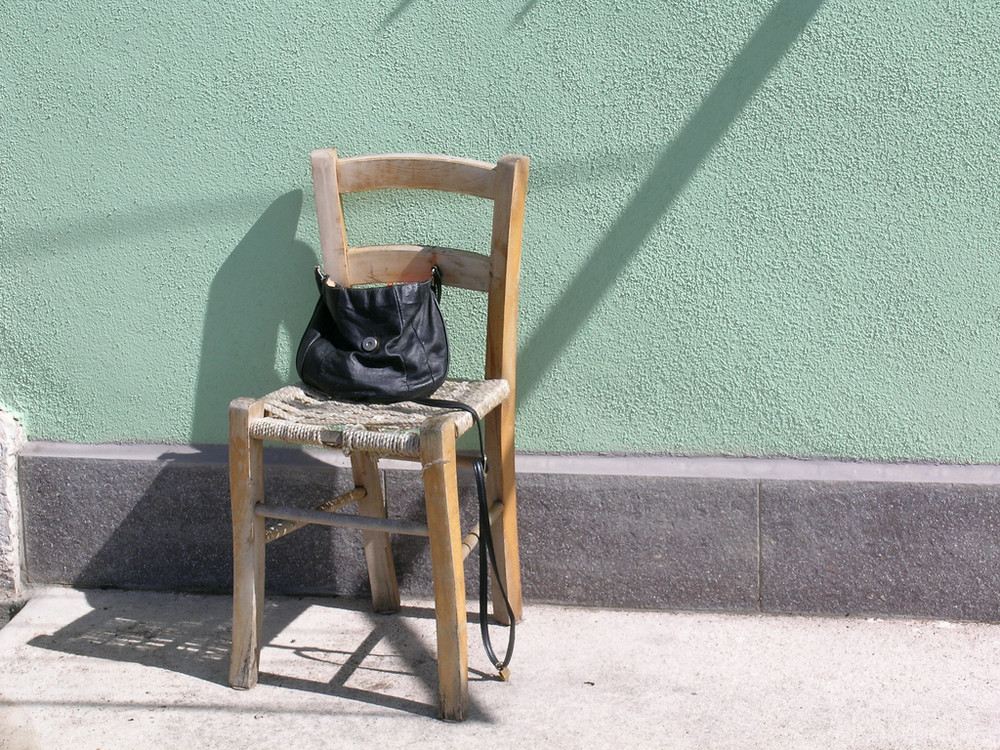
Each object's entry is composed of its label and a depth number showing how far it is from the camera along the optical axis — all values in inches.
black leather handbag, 84.5
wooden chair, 76.8
